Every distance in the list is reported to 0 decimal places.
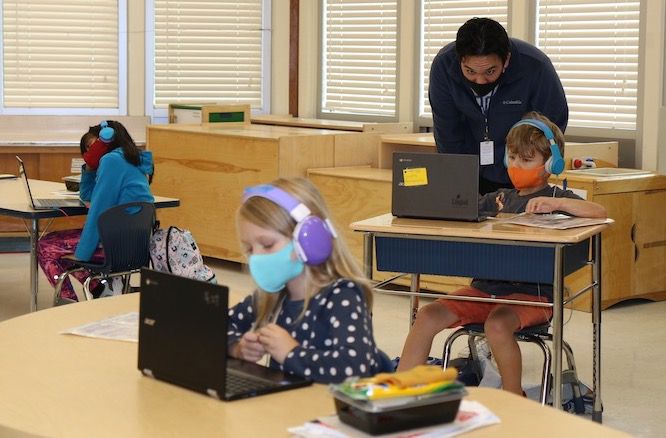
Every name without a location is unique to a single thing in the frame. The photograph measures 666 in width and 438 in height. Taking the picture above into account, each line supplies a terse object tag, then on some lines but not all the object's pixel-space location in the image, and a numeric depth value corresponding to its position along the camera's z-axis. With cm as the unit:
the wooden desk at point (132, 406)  192
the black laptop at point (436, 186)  370
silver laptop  491
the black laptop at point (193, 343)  204
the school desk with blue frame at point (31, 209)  486
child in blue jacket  481
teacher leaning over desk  405
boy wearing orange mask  374
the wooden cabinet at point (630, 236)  568
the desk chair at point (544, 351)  369
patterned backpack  480
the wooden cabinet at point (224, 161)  660
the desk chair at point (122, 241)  462
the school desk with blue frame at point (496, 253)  356
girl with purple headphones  223
